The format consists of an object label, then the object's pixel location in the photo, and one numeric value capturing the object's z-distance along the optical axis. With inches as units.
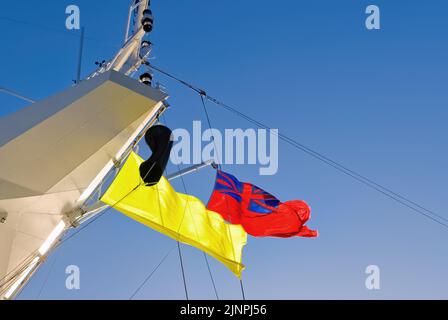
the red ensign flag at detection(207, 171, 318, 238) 484.1
